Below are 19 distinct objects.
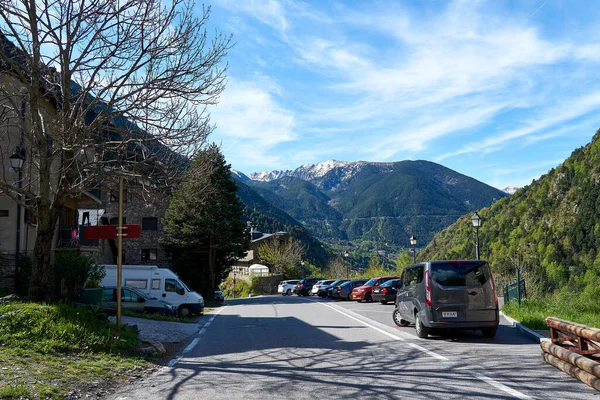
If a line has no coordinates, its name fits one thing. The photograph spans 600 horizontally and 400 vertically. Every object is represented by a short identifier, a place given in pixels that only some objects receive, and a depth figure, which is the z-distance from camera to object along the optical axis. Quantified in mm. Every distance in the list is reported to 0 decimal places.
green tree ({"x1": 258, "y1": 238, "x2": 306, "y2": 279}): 66500
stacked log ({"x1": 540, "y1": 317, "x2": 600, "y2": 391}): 7047
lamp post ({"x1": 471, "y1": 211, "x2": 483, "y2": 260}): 23127
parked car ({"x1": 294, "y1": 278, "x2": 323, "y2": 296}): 48541
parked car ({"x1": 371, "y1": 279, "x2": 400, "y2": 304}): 28695
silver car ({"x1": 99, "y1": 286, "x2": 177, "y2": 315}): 20875
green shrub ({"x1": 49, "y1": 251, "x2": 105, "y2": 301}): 17500
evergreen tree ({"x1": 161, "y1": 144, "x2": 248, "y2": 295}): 39969
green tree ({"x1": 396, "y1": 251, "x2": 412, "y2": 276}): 56506
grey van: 12000
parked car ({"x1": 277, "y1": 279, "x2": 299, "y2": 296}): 52419
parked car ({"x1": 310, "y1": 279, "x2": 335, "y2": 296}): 44353
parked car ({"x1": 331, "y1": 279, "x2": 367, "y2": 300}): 36156
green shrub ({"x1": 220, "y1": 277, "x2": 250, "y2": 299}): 57375
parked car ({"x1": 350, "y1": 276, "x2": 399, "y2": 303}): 31492
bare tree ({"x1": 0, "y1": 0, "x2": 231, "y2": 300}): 11117
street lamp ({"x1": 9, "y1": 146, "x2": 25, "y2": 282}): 15116
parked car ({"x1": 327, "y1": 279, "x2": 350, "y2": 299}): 38312
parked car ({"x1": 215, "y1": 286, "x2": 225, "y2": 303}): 39844
